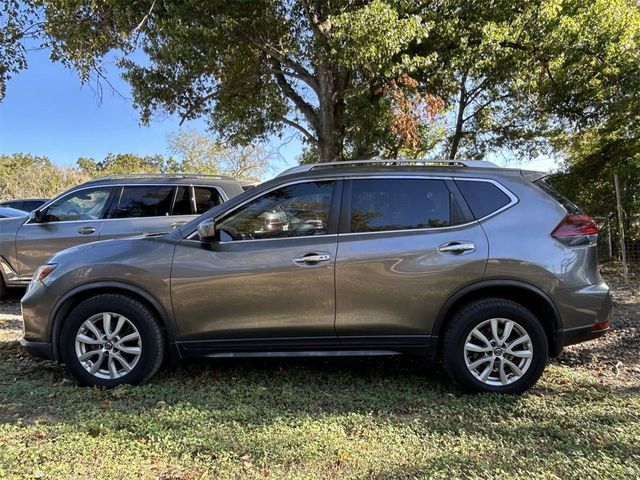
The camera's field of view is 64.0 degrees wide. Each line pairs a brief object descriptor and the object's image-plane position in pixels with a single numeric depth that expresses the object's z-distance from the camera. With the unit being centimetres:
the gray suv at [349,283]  387
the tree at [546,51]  1006
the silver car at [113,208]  720
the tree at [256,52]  927
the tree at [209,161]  3678
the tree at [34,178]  3991
